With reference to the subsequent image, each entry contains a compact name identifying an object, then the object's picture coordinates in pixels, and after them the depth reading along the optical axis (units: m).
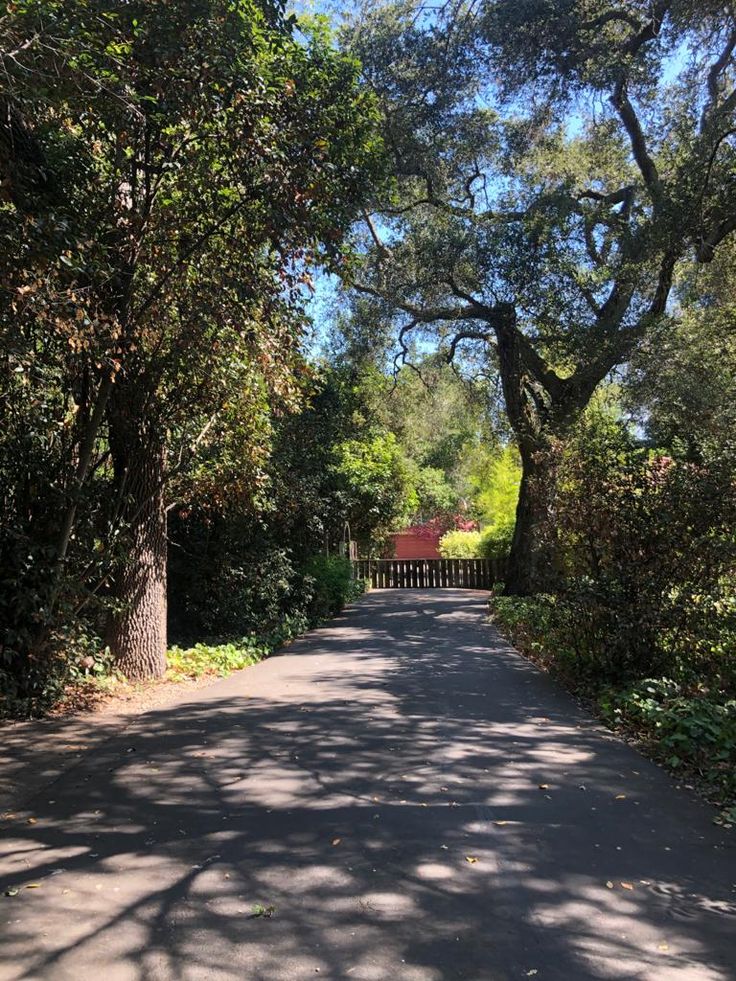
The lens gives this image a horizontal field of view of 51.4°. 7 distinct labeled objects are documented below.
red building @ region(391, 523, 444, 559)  45.12
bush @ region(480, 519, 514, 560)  28.05
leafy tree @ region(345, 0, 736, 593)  13.52
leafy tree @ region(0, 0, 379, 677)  5.75
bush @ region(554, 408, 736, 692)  7.87
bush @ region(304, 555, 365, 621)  17.02
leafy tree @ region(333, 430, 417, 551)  20.62
